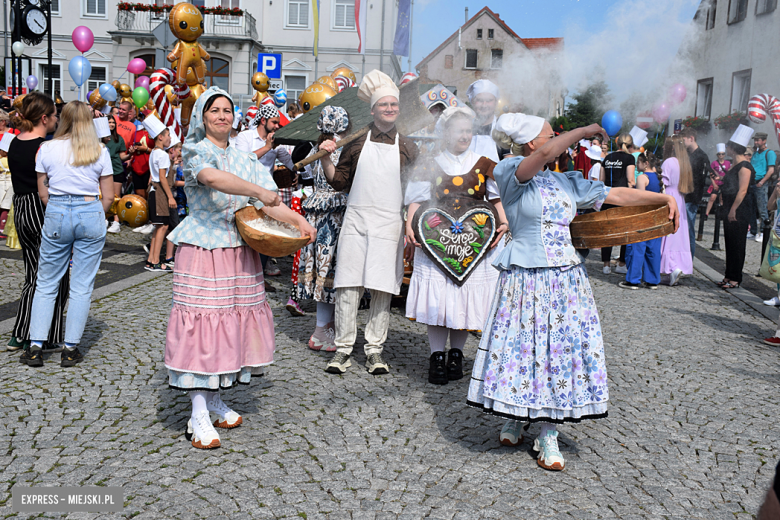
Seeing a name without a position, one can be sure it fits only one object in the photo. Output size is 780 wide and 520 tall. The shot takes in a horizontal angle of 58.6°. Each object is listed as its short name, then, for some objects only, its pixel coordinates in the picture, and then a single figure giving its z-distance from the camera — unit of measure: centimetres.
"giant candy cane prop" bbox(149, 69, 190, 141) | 1114
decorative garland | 3219
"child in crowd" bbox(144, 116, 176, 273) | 914
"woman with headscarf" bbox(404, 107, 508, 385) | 493
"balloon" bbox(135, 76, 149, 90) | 1905
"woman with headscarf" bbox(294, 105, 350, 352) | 572
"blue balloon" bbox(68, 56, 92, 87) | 1827
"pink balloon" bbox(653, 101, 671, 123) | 631
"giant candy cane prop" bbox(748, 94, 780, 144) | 895
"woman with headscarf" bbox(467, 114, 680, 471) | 355
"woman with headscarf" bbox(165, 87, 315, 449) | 366
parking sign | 1630
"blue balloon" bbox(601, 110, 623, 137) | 620
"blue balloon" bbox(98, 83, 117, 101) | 1839
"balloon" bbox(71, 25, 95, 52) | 2102
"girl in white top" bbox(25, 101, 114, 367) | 507
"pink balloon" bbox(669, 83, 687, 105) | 617
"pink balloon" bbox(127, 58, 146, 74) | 2389
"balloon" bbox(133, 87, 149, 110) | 1728
